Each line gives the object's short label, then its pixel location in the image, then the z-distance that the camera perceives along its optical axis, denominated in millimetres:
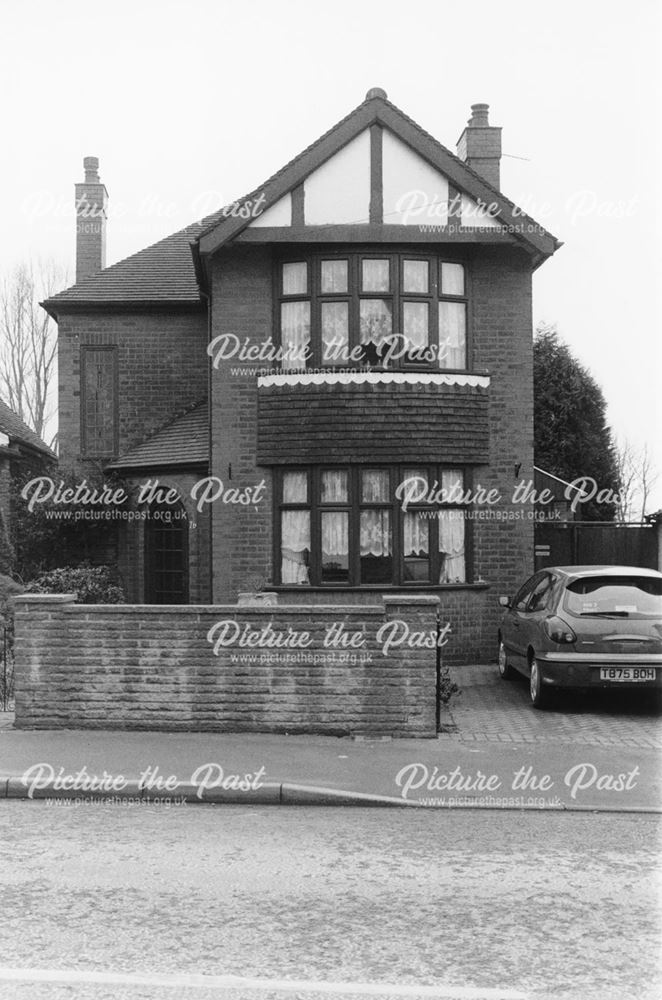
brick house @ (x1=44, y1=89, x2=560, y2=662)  15320
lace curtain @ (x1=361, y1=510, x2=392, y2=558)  15516
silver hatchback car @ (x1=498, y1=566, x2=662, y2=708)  11070
